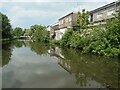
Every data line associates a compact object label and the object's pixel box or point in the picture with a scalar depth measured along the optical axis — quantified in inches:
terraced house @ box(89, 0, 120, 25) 524.9
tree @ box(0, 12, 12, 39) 1093.8
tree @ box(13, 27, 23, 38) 2447.0
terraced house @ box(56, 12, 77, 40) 765.4
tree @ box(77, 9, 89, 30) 638.1
